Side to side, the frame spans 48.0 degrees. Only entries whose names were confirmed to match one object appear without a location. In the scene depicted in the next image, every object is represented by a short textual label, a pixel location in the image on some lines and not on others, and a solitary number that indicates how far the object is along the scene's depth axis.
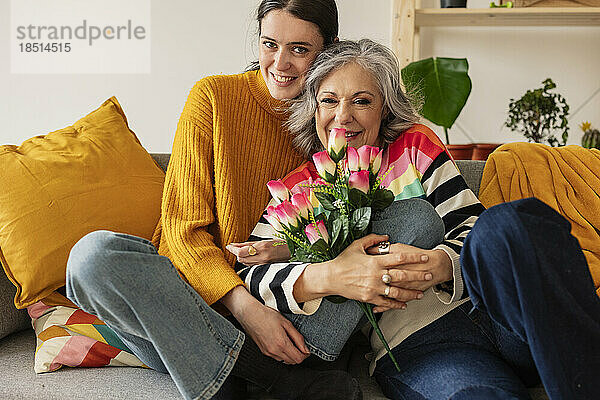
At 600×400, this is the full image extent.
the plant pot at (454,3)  2.77
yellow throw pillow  1.52
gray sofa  1.32
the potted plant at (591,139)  2.75
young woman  1.21
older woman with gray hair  1.28
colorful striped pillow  1.45
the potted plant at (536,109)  2.44
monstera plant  2.58
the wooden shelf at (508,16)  2.74
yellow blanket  1.69
